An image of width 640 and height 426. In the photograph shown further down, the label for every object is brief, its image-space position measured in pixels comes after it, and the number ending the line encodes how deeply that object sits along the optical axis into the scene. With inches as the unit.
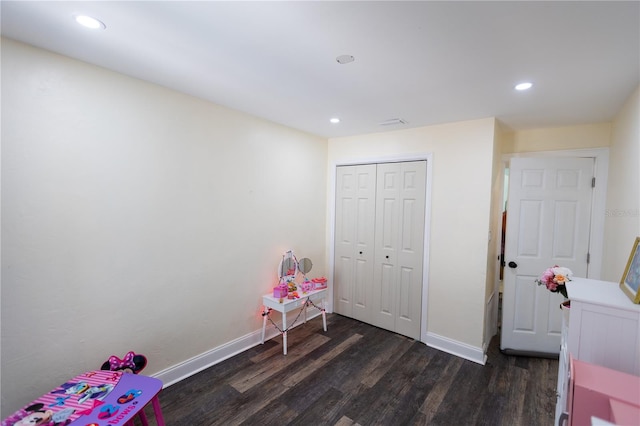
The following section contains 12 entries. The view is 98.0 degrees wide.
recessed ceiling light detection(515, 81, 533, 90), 75.2
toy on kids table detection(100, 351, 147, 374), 72.8
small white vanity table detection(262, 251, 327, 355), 113.5
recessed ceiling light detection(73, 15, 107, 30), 53.2
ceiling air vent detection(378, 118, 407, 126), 111.9
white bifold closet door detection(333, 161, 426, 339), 126.2
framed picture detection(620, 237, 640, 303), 52.6
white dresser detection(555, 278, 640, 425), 49.8
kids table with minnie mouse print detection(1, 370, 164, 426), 54.4
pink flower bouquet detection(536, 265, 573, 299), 64.0
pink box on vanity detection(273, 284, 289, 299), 114.7
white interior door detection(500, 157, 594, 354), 110.6
